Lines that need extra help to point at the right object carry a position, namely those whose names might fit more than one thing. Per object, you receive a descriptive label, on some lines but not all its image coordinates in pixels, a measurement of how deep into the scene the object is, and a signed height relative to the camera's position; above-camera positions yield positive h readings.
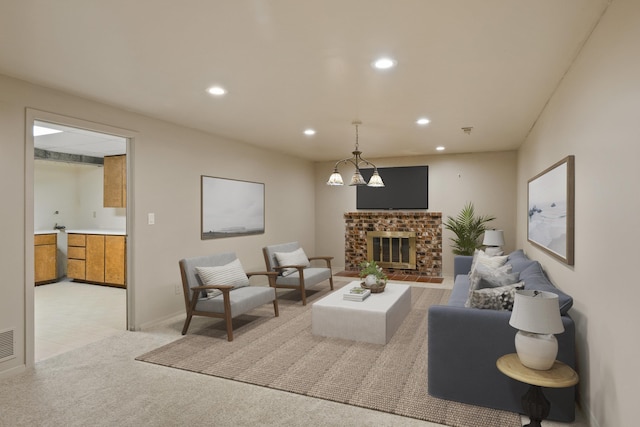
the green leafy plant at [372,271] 4.73 -0.72
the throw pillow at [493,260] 4.43 -0.56
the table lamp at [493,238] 6.15 -0.41
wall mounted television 7.73 +0.42
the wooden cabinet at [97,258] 6.50 -0.83
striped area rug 2.60 -1.28
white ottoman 3.82 -1.08
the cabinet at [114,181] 6.76 +0.51
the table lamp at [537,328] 2.09 -0.62
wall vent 3.11 -1.07
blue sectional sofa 2.40 -0.96
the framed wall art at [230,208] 5.36 +0.05
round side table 2.05 -0.87
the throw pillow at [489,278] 3.04 -0.52
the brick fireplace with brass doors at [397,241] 7.68 -0.59
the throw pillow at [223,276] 4.18 -0.72
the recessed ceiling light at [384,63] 2.86 +1.10
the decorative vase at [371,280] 4.66 -0.81
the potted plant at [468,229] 7.12 -0.31
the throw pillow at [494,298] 2.65 -0.59
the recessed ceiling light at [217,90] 3.51 +1.10
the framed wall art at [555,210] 2.84 +0.02
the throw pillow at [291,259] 5.61 -0.70
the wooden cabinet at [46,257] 6.66 -0.81
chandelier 4.90 +0.40
